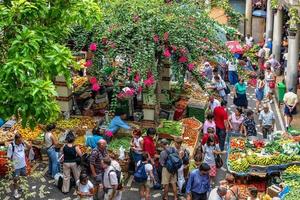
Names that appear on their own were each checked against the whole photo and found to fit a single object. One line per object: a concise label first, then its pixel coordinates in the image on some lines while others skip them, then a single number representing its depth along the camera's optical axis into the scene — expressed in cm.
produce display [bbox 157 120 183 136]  1617
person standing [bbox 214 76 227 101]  1888
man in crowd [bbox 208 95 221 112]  1703
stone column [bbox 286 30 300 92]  2080
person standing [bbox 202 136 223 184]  1373
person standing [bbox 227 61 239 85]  2229
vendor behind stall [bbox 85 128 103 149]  1417
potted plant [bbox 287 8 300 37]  1989
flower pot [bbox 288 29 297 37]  2019
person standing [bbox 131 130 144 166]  1420
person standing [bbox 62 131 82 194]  1360
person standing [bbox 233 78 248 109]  1880
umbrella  2352
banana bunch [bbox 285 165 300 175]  1368
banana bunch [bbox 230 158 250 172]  1416
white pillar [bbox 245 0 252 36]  3153
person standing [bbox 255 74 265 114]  1967
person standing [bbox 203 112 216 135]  1534
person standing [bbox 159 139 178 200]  1320
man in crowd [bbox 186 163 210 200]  1214
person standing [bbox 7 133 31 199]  1340
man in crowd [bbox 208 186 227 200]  1117
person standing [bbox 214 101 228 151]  1596
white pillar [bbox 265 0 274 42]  2820
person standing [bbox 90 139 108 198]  1313
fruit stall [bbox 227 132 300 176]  1413
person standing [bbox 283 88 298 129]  1844
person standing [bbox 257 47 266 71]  2546
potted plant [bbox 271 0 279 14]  2391
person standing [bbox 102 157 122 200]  1249
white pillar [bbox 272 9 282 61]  2472
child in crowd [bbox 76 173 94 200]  1238
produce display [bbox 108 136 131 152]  1521
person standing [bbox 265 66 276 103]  1995
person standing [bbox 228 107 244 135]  1622
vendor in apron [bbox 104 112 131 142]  1541
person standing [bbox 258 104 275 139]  1661
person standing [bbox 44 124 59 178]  1453
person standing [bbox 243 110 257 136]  1608
